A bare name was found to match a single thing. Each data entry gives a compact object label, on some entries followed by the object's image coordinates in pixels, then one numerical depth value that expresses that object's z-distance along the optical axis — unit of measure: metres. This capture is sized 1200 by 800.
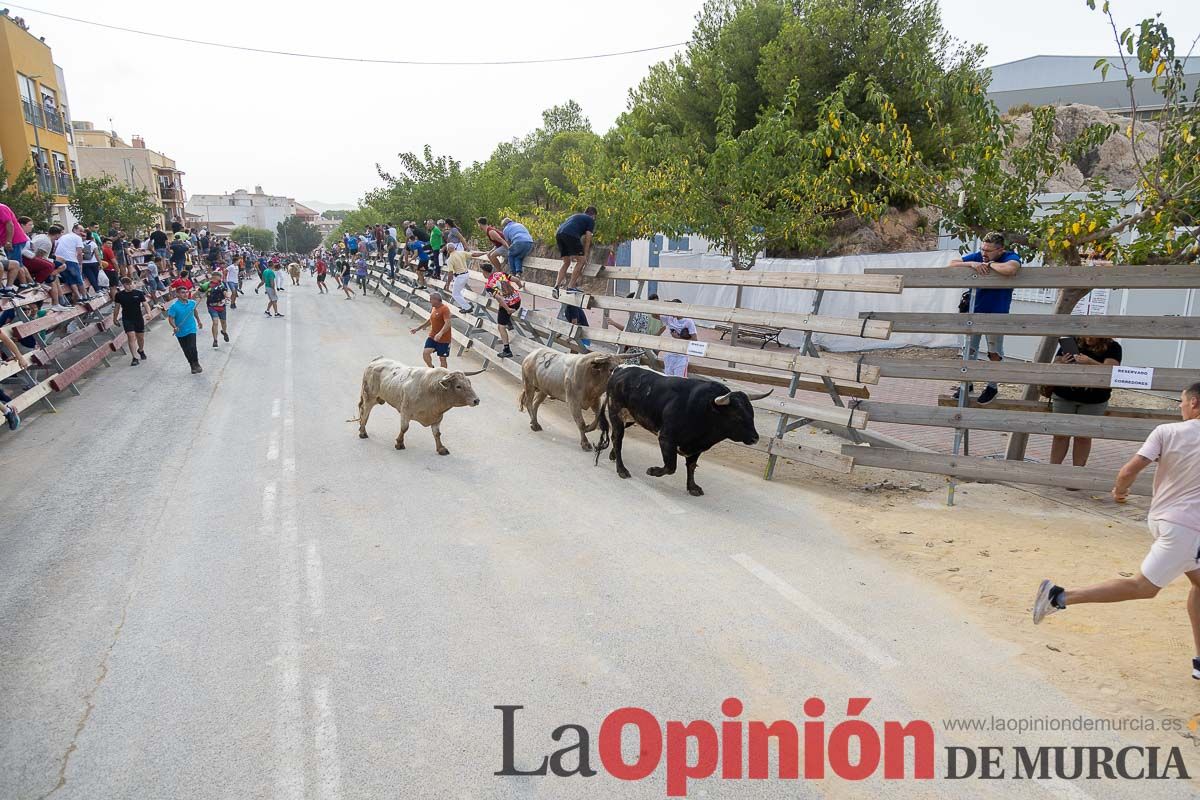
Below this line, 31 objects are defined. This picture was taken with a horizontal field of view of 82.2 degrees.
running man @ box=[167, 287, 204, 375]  14.43
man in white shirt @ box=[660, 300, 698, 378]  9.96
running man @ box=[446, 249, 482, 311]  16.84
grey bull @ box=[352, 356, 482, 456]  9.27
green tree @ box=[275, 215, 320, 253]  130.62
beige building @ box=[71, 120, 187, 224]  67.38
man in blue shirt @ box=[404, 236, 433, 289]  23.03
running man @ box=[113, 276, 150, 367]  14.91
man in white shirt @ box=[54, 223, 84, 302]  15.66
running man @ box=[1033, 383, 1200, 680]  4.25
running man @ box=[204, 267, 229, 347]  18.20
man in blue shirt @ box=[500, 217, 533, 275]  14.76
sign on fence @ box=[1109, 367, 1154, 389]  6.78
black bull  7.64
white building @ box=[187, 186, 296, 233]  156.75
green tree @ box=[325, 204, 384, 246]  60.78
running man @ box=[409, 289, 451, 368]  12.79
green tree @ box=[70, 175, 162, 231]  27.59
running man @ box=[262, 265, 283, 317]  25.50
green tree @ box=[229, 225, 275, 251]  117.44
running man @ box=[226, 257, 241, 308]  27.95
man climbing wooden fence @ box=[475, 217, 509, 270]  15.07
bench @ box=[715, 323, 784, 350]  17.92
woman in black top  7.81
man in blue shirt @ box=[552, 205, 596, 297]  12.48
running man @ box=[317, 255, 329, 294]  36.51
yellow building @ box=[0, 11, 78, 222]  31.72
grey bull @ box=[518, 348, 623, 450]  9.68
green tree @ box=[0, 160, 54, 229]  20.35
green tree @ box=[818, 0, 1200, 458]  7.43
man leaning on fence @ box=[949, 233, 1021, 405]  7.40
